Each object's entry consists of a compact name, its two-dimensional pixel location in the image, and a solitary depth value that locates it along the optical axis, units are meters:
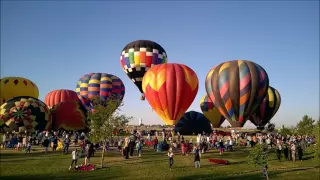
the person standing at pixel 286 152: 22.71
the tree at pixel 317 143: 16.50
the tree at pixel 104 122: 20.19
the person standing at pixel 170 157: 18.44
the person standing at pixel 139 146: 23.45
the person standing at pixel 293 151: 22.08
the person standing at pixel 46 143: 25.09
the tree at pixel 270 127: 54.07
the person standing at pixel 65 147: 24.91
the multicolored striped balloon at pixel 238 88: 31.78
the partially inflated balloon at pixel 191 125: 51.50
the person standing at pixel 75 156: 18.45
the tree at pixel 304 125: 43.19
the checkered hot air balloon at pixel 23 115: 36.97
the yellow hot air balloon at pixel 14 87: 51.53
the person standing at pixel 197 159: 18.77
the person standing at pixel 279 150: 22.45
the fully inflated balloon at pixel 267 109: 46.31
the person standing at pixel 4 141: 29.03
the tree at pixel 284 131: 43.09
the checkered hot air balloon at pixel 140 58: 43.28
